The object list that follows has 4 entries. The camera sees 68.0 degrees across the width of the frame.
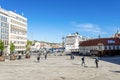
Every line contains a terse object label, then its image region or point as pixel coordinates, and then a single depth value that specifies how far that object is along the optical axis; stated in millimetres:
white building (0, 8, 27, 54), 38874
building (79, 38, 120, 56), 35267
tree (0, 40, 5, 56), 35155
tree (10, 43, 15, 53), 40800
